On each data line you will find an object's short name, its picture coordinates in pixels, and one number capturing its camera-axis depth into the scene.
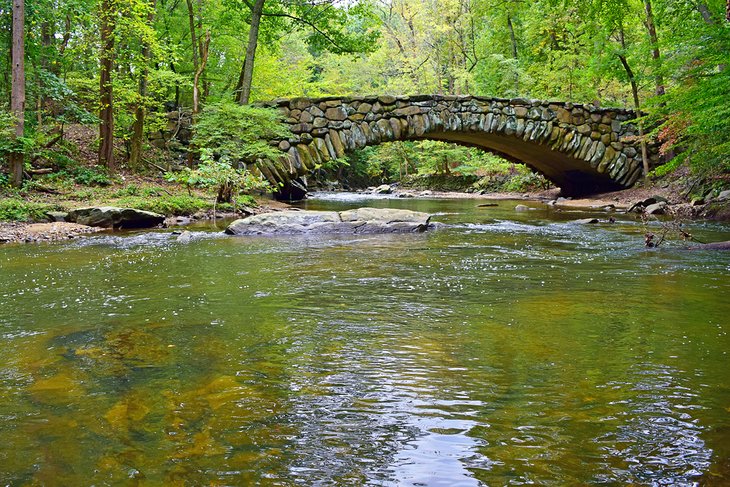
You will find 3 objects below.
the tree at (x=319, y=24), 14.73
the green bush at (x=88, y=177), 12.66
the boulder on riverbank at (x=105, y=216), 9.65
